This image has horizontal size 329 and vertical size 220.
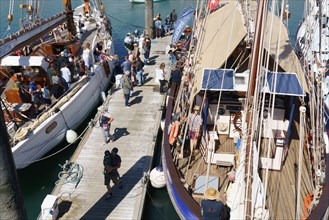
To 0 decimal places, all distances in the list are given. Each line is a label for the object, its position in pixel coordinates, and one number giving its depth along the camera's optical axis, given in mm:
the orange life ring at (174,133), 10234
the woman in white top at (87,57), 16172
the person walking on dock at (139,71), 16603
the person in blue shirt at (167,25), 26331
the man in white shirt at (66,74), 14356
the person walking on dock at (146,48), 19141
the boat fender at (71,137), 13266
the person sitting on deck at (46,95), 13546
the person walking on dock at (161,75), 16047
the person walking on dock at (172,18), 27016
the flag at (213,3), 14542
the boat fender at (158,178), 10984
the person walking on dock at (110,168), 9375
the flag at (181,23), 16391
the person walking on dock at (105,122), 12109
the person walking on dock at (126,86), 14625
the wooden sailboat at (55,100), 12133
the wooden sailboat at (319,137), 7754
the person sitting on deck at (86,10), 23867
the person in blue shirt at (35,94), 13367
